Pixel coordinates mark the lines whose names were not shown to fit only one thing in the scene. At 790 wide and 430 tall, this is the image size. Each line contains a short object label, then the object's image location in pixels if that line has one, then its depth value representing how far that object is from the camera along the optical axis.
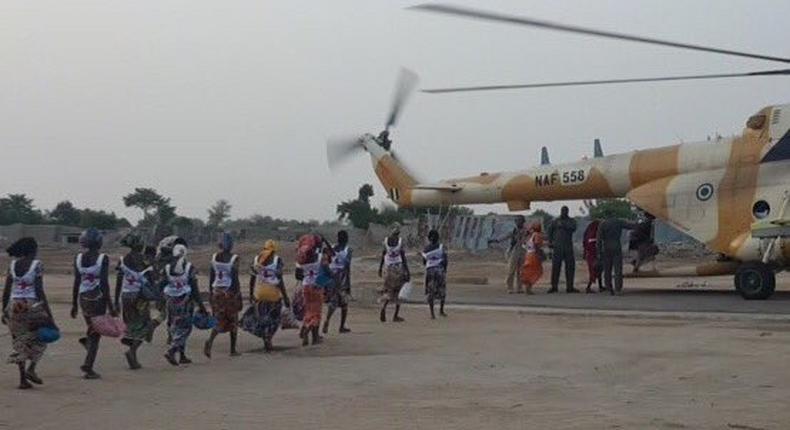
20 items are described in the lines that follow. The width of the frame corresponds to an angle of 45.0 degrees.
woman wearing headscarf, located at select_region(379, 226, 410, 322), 15.75
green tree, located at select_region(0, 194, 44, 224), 98.44
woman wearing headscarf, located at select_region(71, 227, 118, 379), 9.98
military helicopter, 17.70
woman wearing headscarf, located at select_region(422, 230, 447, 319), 16.08
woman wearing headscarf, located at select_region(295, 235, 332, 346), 12.84
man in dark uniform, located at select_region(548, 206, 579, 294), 20.91
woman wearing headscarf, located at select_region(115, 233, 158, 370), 10.56
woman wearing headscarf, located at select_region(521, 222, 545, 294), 21.02
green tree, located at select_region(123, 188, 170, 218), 110.88
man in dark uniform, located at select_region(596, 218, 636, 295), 19.88
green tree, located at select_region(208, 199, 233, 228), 146.38
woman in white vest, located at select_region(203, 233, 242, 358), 11.48
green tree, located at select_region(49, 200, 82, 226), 110.72
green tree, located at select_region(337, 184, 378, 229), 81.38
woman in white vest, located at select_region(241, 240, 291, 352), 11.96
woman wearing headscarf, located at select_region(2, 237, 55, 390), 9.20
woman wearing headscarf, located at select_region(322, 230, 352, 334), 14.18
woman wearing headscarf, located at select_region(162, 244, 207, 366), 10.92
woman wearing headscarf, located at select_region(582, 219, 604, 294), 21.02
